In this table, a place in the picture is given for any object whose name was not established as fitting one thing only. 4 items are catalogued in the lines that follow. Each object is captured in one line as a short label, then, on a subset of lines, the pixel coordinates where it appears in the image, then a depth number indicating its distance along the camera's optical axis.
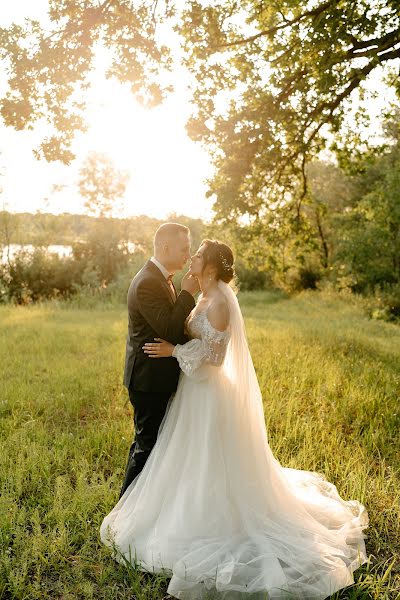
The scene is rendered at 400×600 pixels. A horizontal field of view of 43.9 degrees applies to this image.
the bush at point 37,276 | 24.61
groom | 4.23
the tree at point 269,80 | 8.20
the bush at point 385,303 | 20.11
